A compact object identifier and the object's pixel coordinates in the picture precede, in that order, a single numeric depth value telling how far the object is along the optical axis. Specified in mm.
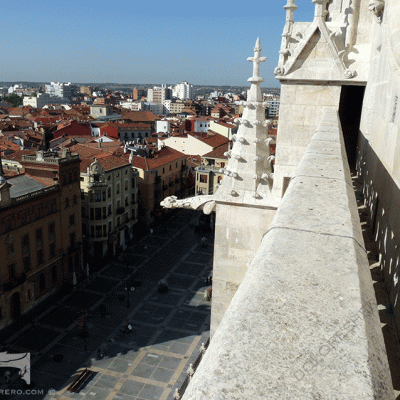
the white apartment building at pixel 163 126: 114875
